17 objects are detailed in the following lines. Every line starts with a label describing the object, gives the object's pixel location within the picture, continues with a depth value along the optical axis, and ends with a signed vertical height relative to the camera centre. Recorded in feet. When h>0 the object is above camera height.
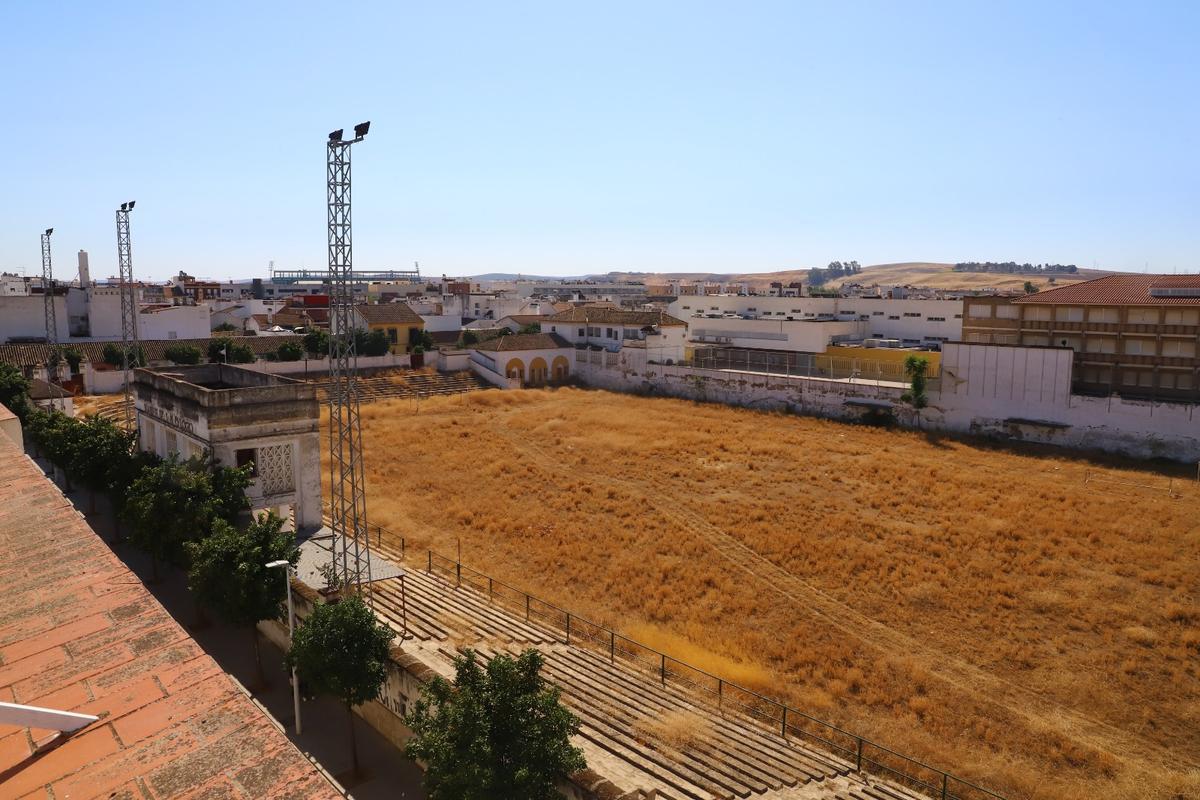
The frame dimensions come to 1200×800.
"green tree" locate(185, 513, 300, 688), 58.95 -19.71
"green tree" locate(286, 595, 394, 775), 49.60 -21.21
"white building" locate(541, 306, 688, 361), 199.93 -5.01
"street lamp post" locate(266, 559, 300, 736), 54.13 -21.36
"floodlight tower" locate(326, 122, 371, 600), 61.93 +1.30
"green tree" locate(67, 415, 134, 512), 88.43 -16.05
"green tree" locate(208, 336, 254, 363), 182.09 -10.51
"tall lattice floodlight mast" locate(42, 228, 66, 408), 157.17 -4.55
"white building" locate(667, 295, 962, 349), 208.13 -0.19
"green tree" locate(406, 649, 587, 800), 36.81 -20.22
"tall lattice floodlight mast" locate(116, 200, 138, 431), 111.14 +7.38
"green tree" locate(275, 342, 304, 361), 186.60 -10.27
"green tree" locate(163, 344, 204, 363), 174.09 -10.38
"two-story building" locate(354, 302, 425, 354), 213.46 -3.56
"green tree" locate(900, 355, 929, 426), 146.92 -13.04
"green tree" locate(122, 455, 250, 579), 68.64 -16.99
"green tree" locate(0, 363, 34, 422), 113.91 -12.84
